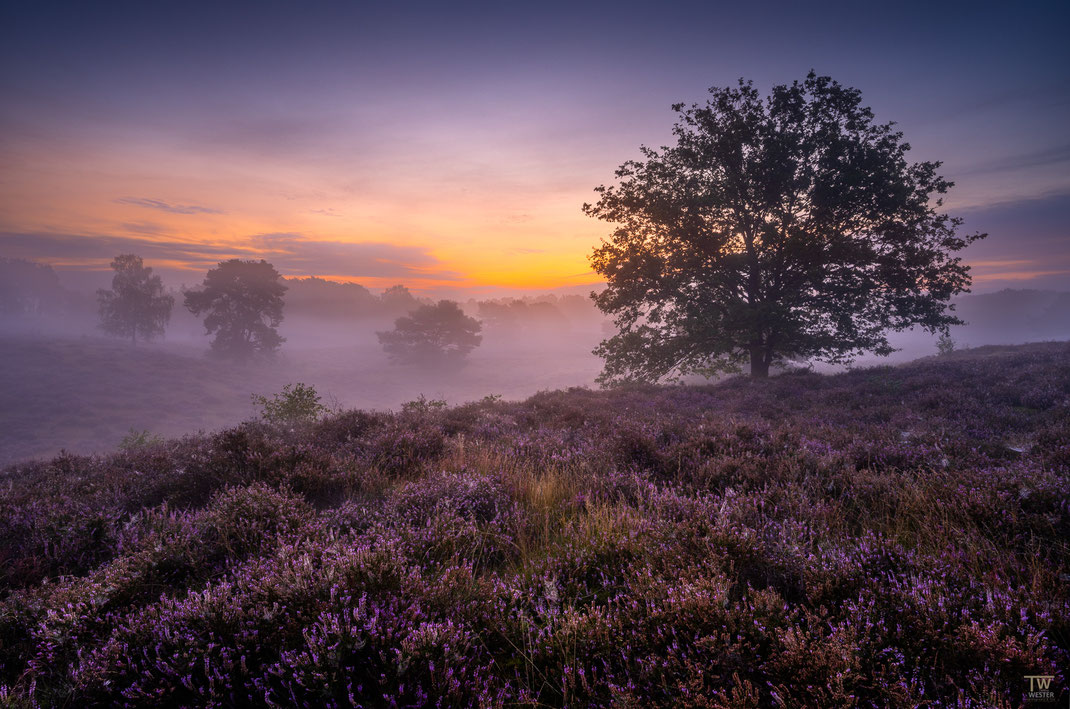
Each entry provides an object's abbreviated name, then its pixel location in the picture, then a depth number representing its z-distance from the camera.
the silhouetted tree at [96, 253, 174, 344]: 70.06
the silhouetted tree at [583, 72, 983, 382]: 15.88
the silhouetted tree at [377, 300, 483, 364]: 72.06
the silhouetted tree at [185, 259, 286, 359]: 55.69
